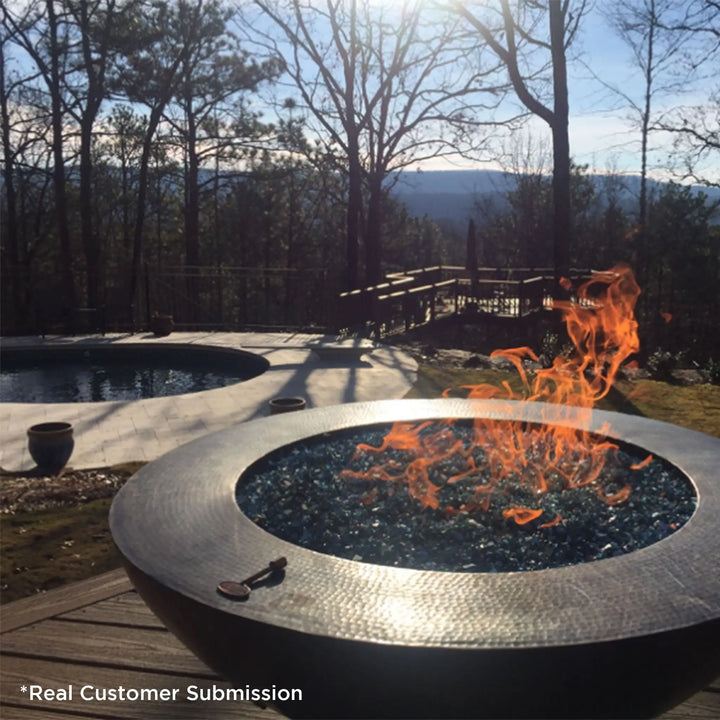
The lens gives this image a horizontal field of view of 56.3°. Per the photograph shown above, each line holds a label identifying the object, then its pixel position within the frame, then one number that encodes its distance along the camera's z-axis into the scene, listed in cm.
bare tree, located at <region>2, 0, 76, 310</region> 1402
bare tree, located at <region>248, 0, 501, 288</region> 1537
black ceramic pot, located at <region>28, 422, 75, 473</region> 505
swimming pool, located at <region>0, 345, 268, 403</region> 888
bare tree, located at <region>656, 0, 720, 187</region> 1385
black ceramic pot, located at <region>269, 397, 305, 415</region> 547
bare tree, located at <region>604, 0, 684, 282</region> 1838
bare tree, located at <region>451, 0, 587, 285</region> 919
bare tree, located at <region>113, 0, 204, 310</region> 1462
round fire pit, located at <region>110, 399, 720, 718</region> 164
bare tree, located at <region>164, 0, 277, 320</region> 1605
